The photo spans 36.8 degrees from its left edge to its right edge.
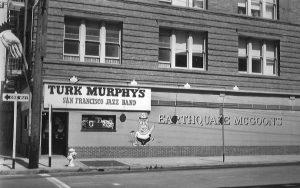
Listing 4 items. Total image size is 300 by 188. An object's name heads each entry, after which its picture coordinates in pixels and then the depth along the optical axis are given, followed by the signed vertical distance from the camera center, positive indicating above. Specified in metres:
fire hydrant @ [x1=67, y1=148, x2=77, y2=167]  18.78 -1.84
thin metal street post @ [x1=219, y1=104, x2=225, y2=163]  23.08 -0.28
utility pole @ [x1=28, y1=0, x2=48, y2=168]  18.17 +0.63
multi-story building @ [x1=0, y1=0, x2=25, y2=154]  26.25 +2.62
